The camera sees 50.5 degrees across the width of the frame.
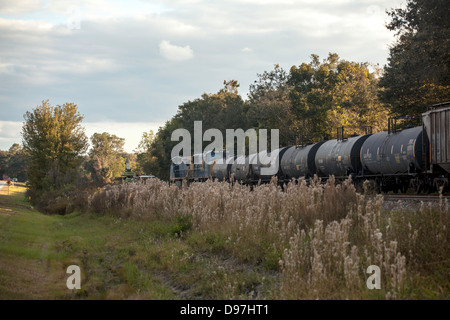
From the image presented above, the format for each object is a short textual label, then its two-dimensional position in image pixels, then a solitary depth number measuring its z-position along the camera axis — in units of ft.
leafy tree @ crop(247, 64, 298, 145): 176.05
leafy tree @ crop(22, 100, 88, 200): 155.74
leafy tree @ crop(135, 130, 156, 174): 290.15
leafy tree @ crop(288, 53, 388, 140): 154.51
